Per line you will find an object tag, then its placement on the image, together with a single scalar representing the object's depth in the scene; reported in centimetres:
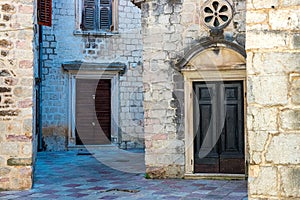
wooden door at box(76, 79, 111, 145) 1331
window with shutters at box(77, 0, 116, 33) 1346
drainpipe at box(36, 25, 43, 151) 1248
